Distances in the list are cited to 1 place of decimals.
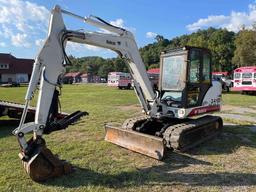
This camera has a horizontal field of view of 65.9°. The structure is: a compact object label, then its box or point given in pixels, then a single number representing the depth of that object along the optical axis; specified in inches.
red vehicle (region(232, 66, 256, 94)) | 745.2
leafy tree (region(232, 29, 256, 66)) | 1136.3
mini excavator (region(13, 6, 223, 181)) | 142.6
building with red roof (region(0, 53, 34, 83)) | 1749.8
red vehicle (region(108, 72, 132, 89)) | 980.6
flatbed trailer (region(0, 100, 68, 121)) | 287.5
